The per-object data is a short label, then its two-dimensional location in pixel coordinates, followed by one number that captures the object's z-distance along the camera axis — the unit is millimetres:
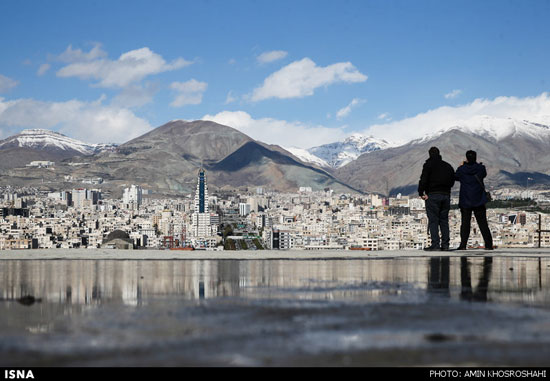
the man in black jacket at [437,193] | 11875
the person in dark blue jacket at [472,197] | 11922
